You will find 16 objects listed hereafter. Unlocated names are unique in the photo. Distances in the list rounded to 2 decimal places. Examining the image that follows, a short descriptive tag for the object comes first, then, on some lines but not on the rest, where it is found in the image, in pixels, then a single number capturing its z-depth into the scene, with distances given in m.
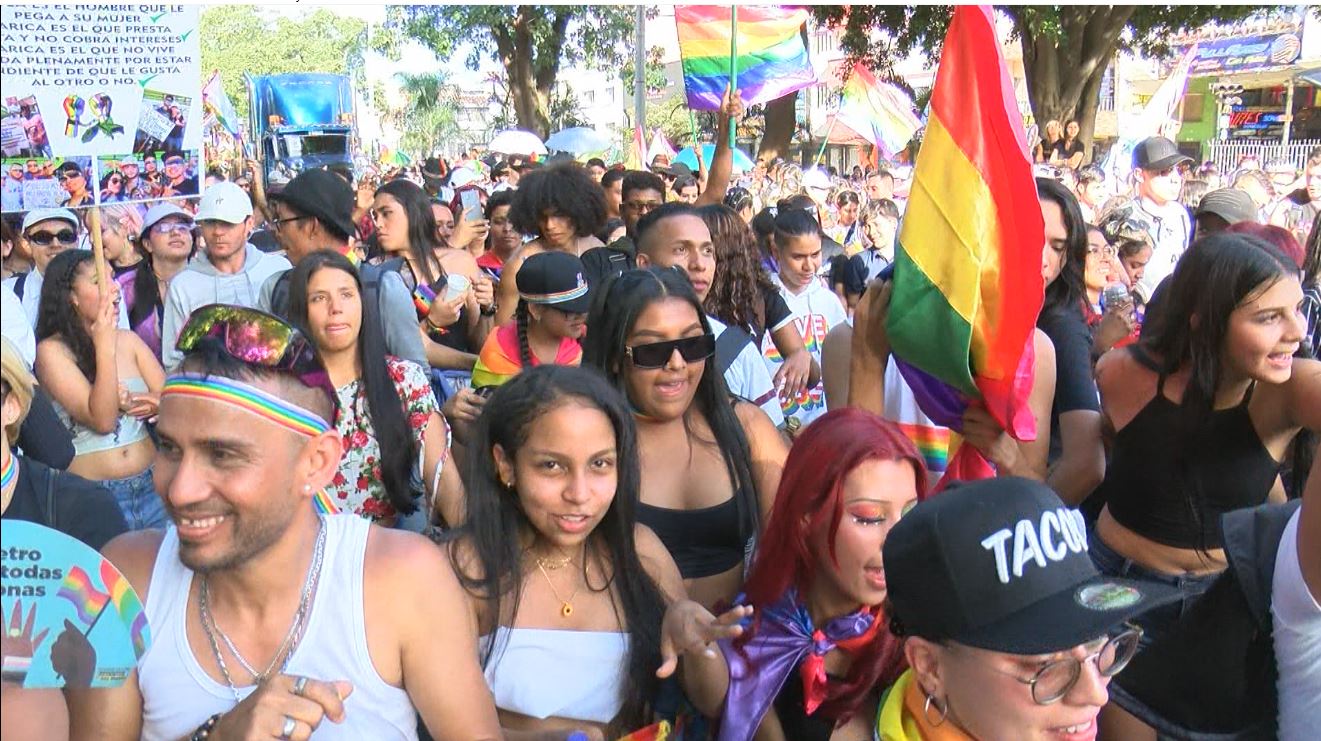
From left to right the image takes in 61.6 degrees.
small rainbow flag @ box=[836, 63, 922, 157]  14.85
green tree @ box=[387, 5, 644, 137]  30.78
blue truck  28.77
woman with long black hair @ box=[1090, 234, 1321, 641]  2.85
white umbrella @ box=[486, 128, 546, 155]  20.23
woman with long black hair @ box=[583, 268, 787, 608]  3.00
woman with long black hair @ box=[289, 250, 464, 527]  3.54
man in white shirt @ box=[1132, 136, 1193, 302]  7.35
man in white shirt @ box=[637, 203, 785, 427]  4.50
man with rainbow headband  1.83
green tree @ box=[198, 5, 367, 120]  48.19
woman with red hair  2.28
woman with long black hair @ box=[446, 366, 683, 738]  2.40
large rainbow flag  2.84
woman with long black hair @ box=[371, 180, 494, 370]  5.66
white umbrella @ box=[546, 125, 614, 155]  21.14
